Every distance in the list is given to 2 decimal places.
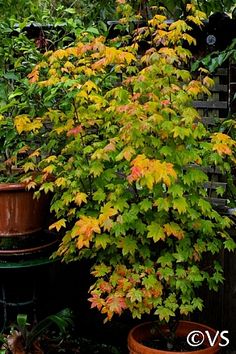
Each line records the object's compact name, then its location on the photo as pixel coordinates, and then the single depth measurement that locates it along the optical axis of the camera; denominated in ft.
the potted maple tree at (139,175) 8.44
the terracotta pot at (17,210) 10.44
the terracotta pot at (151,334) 8.85
